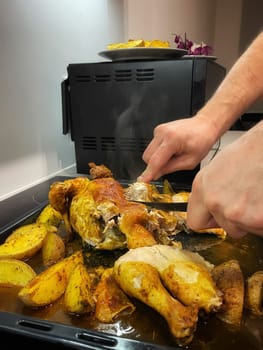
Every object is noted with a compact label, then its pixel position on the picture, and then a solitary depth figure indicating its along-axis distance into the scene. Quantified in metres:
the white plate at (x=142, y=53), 1.03
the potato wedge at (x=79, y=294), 0.48
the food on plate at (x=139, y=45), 1.10
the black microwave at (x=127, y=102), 1.03
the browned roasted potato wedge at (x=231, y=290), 0.47
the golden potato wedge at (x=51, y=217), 0.77
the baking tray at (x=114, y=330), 0.41
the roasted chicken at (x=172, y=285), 0.44
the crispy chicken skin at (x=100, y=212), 0.64
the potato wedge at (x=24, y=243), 0.62
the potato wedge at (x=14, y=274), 0.55
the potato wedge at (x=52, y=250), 0.63
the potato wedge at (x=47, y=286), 0.50
